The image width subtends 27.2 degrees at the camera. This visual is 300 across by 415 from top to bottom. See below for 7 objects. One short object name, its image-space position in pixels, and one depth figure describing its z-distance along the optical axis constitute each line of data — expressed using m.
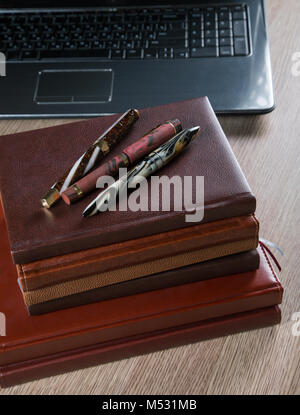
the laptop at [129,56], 0.87
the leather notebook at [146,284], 0.60
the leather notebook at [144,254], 0.57
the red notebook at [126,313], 0.60
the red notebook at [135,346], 0.61
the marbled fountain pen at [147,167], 0.58
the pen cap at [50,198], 0.59
